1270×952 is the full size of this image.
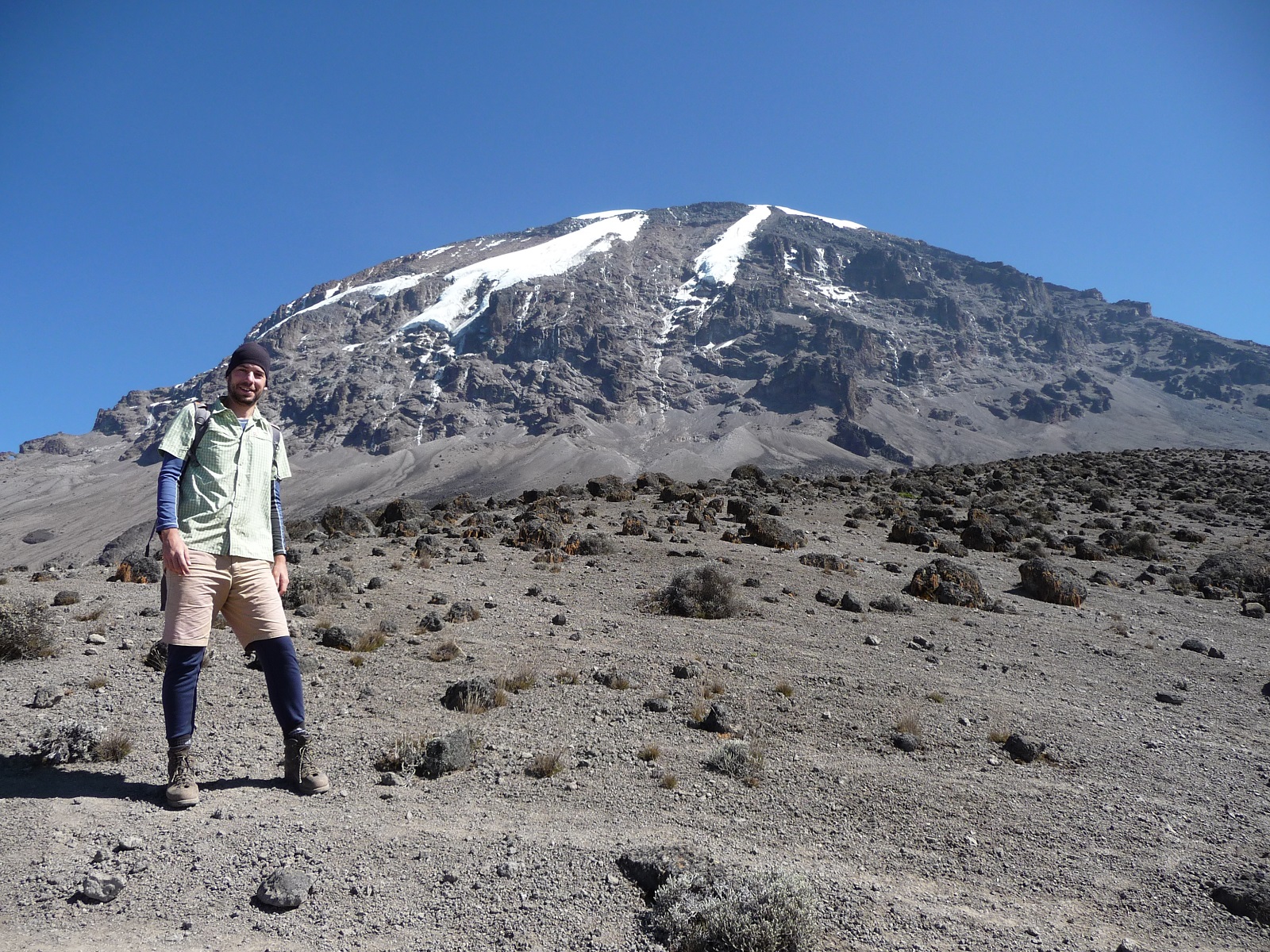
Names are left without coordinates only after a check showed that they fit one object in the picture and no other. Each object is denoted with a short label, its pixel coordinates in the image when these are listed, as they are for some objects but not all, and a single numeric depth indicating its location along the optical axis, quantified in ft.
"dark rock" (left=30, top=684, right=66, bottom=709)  15.44
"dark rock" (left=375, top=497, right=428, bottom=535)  57.88
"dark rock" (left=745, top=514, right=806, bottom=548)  48.01
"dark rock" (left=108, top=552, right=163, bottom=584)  31.96
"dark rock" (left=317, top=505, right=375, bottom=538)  52.31
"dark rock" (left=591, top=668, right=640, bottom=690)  19.71
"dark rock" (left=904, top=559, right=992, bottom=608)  34.71
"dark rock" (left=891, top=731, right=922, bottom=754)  16.63
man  11.27
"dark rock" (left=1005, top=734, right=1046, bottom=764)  16.51
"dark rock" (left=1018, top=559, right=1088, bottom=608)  37.17
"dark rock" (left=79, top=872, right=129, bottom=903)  8.95
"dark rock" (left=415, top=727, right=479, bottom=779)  13.80
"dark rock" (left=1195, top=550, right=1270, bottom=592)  44.62
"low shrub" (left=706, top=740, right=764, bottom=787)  14.43
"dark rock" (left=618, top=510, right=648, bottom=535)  50.29
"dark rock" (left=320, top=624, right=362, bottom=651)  22.00
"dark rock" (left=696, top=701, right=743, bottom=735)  17.01
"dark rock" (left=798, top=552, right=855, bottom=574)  40.68
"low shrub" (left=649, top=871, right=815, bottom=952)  9.11
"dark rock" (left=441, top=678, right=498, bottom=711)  17.54
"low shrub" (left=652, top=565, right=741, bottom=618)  29.27
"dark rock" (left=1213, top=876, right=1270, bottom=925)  10.85
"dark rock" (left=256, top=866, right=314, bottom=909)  9.20
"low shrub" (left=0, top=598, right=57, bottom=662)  18.62
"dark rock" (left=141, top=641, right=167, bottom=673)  18.42
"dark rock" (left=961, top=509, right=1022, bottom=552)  53.26
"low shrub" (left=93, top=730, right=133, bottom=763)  13.00
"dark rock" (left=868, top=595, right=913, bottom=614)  32.07
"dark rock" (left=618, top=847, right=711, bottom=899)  10.49
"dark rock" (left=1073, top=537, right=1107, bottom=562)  52.03
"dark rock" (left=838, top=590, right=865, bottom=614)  31.65
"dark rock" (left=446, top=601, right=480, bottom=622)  26.73
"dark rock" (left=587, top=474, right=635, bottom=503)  66.85
